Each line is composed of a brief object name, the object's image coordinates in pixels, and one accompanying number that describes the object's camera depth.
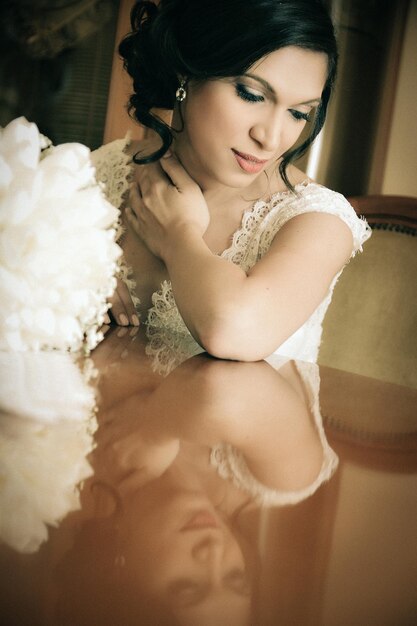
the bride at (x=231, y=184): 1.06
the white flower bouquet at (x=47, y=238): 0.57
